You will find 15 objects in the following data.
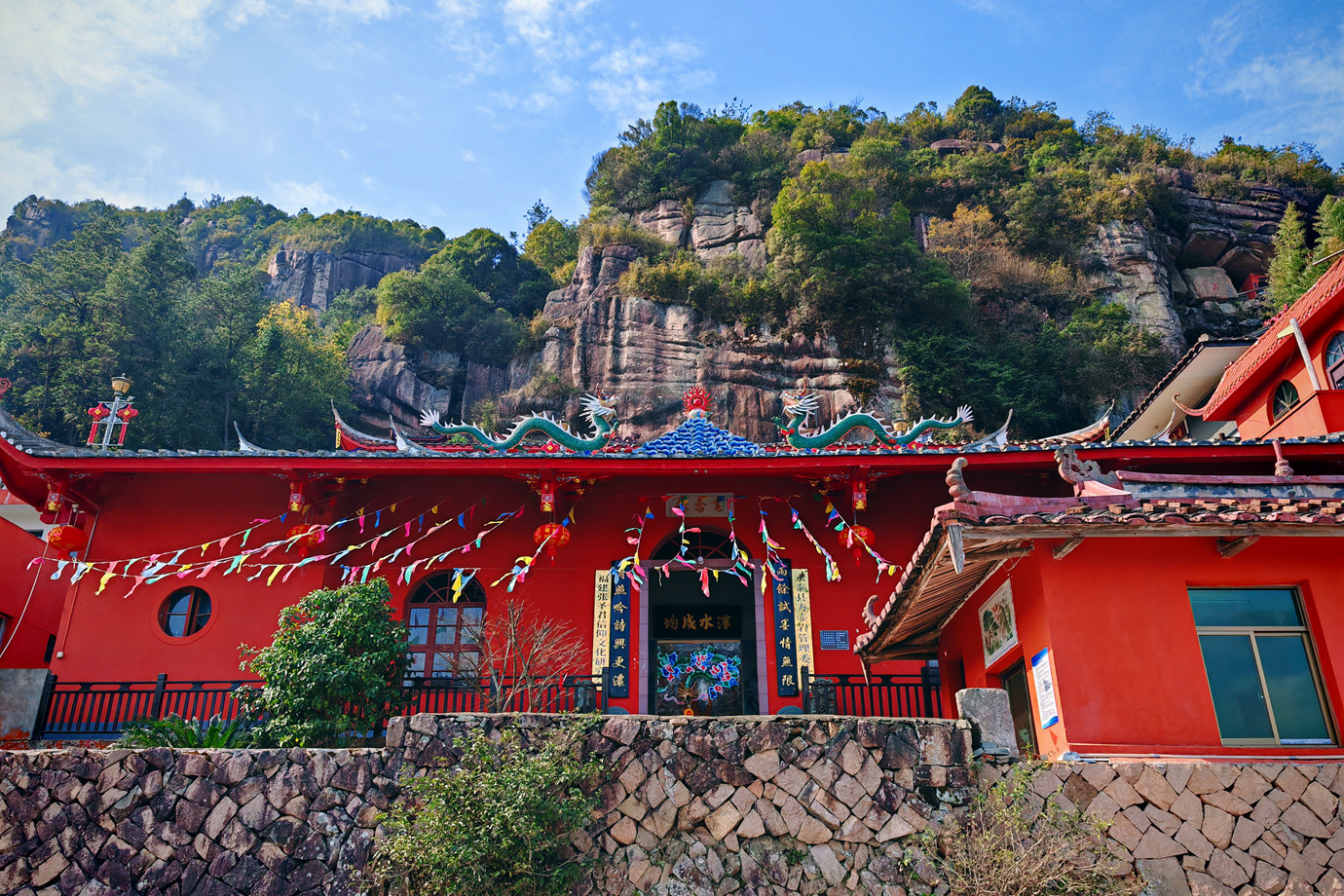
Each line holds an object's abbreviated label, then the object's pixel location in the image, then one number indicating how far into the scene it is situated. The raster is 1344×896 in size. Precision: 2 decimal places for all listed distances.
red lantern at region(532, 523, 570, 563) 11.01
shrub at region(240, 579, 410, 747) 8.33
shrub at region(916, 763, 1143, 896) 5.94
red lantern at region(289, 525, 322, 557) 11.05
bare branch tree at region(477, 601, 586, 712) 9.52
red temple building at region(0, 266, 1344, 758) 9.91
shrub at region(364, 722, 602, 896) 6.47
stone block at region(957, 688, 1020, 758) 6.97
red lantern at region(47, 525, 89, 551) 10.94
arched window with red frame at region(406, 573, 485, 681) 11.22
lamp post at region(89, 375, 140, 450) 13.50
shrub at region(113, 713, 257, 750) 8.25
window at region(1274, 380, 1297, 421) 13.69
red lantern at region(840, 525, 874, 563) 11.04
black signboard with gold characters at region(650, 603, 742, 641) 14.02
